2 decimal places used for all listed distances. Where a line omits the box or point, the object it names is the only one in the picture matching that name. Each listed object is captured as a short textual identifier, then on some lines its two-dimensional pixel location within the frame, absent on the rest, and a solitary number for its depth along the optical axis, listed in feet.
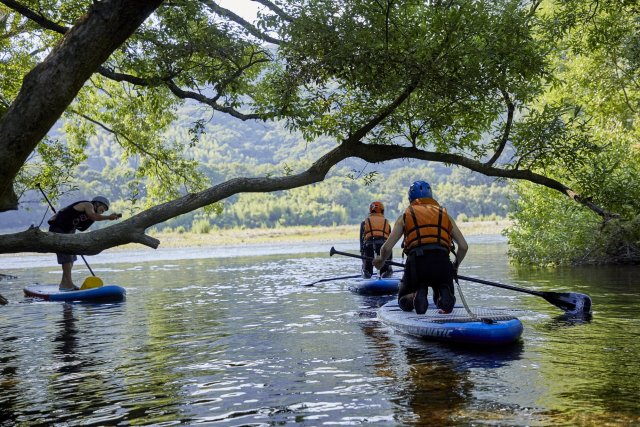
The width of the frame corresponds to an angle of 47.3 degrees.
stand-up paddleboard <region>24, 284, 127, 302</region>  58.61
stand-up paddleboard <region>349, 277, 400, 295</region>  55.01
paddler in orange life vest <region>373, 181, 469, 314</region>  31.35
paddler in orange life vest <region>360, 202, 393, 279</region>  54.60
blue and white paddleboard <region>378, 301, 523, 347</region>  30.42
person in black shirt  51.98
